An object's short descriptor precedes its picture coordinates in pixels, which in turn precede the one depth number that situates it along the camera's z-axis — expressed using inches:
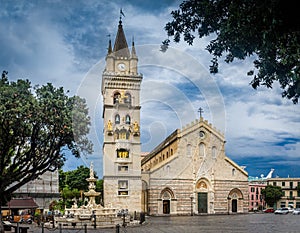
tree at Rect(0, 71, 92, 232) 527.2
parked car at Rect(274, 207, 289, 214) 1568.8
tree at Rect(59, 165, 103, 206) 1887.1
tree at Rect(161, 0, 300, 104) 239.2
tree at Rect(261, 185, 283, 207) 2326.1
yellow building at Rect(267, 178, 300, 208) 2476.5
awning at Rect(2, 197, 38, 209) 1004.1
